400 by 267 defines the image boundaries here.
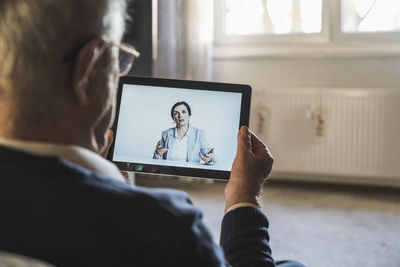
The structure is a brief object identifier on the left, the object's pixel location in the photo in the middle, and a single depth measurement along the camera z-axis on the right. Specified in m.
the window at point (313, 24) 3.00
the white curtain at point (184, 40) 3.10
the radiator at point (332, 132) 2.89
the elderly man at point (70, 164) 0.48
